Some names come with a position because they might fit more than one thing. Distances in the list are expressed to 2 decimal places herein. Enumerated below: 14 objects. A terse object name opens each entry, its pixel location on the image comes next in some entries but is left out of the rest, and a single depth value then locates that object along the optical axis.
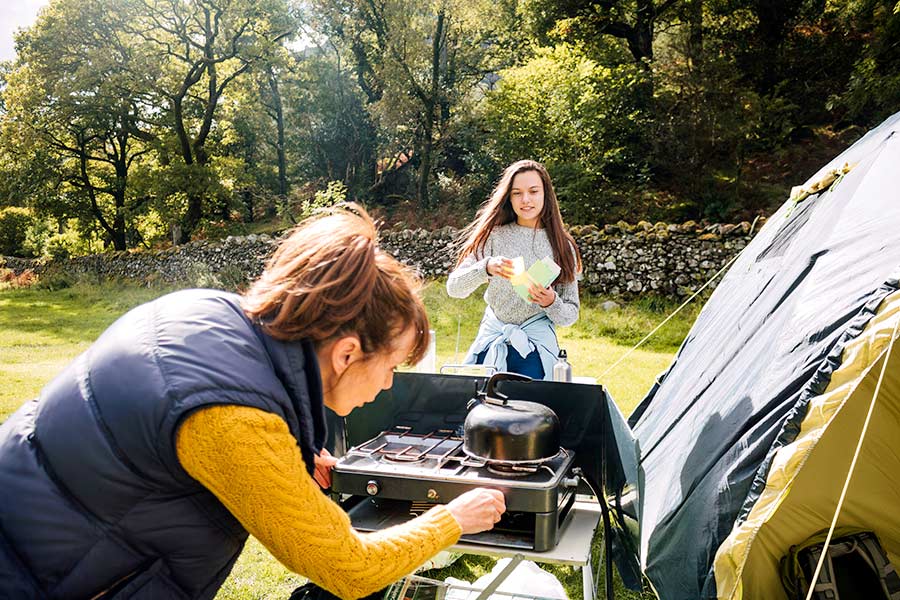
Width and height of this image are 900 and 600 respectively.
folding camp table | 1.58
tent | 1.53
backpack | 1.75
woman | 0.98
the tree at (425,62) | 13.16
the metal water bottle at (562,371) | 2.21
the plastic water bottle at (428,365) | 2.37
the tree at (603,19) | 11.66
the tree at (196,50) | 14.56
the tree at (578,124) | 10.19
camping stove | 1.55
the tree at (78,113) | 14.04
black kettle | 1.60
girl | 2.64
